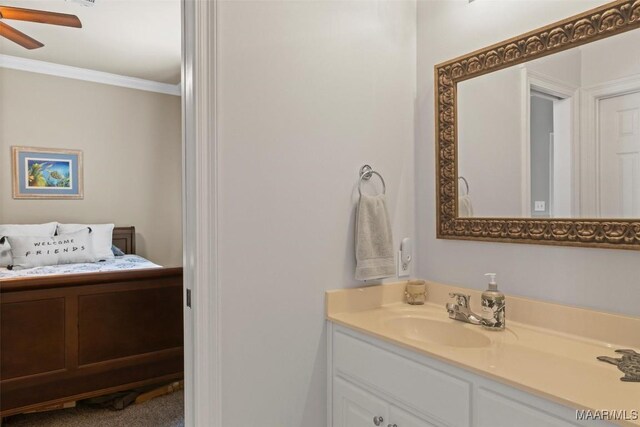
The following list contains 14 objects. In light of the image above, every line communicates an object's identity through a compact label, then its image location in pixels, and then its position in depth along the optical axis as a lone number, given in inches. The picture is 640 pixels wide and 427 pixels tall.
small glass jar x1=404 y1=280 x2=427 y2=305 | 68.1
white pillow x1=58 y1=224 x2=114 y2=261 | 156.5
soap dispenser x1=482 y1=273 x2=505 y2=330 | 53.7
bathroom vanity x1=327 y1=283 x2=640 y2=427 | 35.2
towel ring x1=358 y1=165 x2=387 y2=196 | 65.7
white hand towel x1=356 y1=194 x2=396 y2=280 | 62.4
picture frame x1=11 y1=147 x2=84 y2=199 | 157.7
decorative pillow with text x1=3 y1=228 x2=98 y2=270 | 137.3
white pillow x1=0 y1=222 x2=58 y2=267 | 139.6
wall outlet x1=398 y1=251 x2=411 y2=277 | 71.0
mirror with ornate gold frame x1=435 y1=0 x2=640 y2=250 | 47.1
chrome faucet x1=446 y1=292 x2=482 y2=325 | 56.7
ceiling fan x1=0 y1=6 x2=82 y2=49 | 99.6
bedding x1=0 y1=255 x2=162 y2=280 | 124.2
